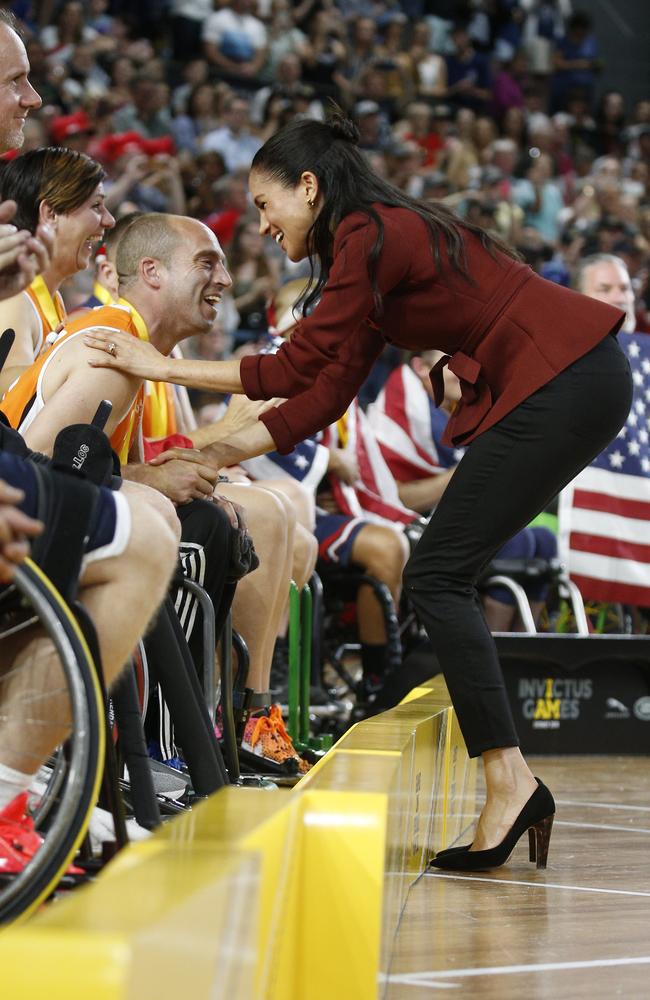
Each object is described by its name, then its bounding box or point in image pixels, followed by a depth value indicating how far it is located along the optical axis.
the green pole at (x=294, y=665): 7.74
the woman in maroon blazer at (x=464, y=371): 5.47
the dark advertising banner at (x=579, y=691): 10.13
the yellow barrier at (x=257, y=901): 1.89
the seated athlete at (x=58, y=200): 6.94
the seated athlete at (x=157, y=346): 5.34
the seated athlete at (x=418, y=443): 11.67
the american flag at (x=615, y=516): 11.55
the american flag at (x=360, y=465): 10.08
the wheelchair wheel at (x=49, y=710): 2.89
